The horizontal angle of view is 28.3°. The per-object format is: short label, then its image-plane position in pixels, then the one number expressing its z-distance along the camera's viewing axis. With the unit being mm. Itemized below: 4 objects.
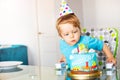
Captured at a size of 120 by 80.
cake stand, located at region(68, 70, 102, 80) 1125
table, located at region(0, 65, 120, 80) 1345
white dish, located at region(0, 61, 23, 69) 1765
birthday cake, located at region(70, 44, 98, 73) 1107
